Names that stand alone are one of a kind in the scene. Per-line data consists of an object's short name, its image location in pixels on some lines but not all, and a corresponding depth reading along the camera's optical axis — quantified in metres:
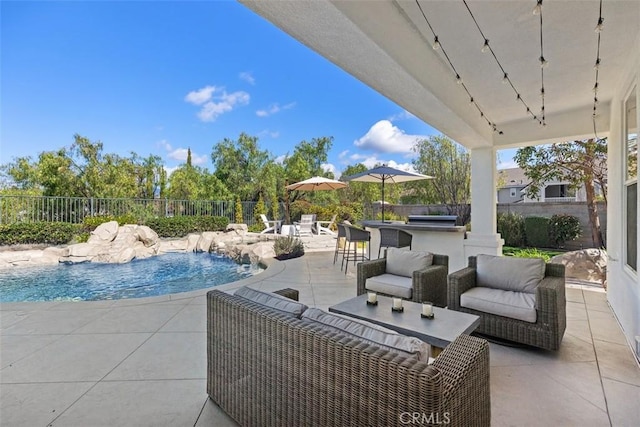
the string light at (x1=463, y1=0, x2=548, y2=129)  2.32
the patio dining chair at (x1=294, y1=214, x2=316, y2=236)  11.22
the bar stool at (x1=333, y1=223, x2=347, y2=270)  6.69
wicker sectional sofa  0.99
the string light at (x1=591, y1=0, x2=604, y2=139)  2.33
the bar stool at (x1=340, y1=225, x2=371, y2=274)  6.14
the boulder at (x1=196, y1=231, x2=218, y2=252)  10.66
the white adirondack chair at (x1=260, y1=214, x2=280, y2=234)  11.94
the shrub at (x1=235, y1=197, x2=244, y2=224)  14.12
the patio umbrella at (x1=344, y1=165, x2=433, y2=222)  6.37
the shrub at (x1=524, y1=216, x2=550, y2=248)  9.59
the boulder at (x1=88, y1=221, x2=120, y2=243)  9.38
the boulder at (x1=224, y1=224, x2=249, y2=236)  12.64
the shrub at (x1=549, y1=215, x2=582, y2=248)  9.19
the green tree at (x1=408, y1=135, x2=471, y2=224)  12.04
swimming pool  5.58
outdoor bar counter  5.22
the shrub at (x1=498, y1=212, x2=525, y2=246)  10.06
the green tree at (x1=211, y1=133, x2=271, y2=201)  14.91
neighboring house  17.08
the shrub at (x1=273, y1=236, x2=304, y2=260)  7.99
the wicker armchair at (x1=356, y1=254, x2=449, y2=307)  3.26
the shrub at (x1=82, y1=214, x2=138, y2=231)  10.23
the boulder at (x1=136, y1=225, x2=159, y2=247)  10.29
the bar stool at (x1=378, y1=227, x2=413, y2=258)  5.23
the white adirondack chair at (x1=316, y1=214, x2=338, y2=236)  11.53
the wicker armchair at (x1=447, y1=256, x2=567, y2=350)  2.59
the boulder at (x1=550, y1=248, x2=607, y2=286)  5.33
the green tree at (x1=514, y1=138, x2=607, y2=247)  6.55
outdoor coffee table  2.14
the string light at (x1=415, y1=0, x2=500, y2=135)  2.57
